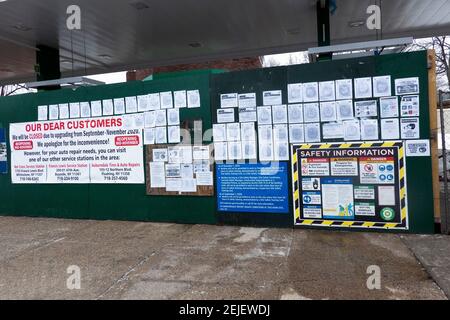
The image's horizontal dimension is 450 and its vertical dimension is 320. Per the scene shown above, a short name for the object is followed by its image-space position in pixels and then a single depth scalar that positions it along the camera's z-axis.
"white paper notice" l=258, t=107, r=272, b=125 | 6.37
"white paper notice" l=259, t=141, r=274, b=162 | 6.39
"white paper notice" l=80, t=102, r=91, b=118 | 7.56
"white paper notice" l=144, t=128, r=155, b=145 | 7.08
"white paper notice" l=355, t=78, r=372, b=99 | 5.83
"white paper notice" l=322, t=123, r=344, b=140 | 5.98
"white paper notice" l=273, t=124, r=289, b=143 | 6.29
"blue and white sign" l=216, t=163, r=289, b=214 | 6.35
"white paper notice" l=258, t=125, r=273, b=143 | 6.38
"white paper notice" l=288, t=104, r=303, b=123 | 6.19
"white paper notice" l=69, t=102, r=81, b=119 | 7.65
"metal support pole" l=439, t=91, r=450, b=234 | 5.62
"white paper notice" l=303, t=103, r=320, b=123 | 6.09
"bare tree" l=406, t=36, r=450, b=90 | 20.09
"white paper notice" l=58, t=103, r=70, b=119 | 7.74
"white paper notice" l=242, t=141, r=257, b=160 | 6.47
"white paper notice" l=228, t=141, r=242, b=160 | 6.57
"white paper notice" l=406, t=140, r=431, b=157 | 5.64
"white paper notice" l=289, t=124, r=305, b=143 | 6.19
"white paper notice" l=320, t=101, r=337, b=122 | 6.00
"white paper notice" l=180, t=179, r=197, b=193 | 6.88
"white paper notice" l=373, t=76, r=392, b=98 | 5.74
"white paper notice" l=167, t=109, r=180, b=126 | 6.92
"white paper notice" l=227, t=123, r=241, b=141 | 6.57
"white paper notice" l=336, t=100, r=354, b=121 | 5.92
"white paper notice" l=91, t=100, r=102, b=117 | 7.48
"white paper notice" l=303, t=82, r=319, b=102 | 6.09
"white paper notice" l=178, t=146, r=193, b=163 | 6.87
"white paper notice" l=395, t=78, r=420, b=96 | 5.63
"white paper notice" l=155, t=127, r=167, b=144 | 7.01
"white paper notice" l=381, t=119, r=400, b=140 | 5.71
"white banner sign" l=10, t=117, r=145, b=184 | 7.29
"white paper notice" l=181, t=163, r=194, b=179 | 6.87
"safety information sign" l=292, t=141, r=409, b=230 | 5.77
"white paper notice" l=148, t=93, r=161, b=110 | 7.03
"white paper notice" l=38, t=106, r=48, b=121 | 7.93
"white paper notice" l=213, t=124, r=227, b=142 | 6.66
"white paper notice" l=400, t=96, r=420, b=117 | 5.62
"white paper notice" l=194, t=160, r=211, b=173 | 6.76
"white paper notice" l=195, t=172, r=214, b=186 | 6.77
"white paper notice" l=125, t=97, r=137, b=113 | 7.20
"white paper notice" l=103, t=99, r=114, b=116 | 7.38
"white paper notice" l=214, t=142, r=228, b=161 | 6.65
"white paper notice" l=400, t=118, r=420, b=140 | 5.64
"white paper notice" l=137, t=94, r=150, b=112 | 7.10
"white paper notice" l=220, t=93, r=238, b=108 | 6.57
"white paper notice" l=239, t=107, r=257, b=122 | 6.46
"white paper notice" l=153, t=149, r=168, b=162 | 7.02
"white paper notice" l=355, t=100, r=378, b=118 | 5.80
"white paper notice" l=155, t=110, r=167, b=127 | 7.00
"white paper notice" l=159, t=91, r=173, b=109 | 6.95
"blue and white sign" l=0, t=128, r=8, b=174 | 8.37
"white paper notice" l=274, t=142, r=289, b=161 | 6.29
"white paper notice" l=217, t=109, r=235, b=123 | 6.59
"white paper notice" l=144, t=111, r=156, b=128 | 7.07
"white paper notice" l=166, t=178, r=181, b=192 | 6.97
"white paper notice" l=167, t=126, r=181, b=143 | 6.93
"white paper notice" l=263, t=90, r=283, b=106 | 6.30
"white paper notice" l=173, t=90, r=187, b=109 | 6.88
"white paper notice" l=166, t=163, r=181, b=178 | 6.95
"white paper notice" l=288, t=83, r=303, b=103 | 6.18
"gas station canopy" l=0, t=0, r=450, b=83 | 8.10
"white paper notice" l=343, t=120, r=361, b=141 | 5.89
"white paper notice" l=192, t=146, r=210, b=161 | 6.77
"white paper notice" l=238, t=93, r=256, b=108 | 6.45
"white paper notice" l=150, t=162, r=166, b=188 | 7.05
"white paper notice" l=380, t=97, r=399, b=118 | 5.71
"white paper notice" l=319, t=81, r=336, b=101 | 6.01
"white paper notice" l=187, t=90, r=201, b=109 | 6.79
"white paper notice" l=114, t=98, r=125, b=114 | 7.29
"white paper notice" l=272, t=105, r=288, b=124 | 6.28
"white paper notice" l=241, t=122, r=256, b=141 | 6.47
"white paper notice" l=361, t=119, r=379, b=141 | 5.81
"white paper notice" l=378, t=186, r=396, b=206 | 5.80
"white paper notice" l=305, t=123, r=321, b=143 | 6.10
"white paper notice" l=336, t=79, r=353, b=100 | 5.92
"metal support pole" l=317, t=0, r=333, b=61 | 8.08
